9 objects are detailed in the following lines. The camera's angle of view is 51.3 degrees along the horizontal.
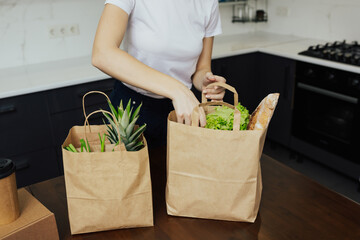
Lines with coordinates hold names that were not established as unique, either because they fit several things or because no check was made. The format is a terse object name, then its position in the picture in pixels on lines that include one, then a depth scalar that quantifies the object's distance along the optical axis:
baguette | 0.92
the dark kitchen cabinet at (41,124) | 2.20
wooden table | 0.94
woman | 1.07
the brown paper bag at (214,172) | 0.90
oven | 2.49
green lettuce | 0.93
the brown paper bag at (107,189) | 0.88
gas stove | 2.46
